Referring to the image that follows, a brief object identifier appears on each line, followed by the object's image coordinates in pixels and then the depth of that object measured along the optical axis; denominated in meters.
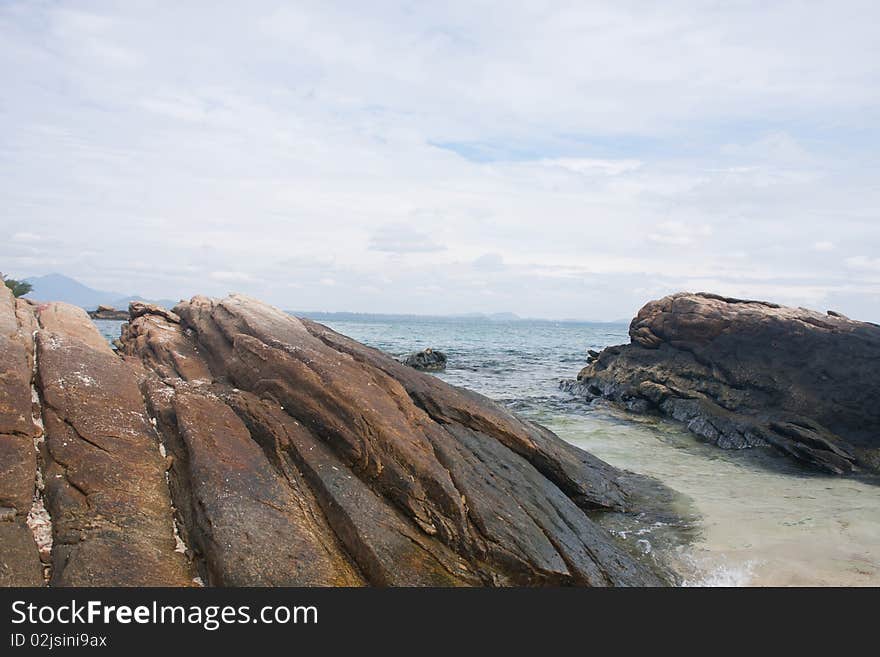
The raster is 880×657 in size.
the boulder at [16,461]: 5.99
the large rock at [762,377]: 18.55
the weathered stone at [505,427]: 12.23
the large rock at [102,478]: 6.31
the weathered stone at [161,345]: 12.63
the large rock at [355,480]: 7.27
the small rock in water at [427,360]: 40.38
